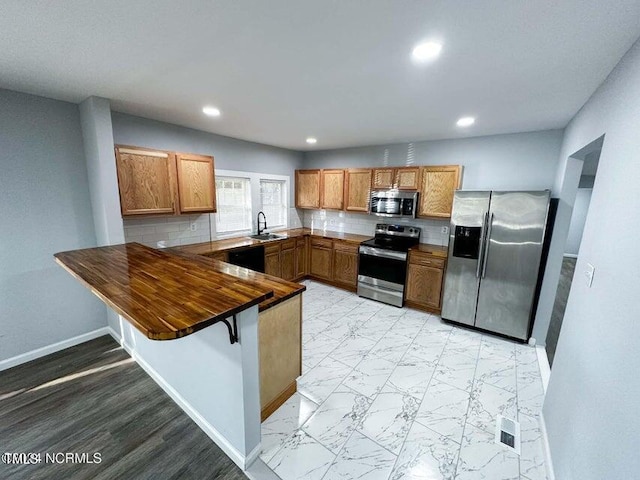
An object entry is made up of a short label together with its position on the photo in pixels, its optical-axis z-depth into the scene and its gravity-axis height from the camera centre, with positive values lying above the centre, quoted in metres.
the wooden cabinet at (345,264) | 4.38 -1.10
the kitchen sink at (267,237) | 4.25 -0.67
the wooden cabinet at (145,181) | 2.60 +0.13
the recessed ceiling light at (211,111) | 2.60 +0.86
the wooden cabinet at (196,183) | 3.06 +0.14
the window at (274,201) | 4.75 -0.07
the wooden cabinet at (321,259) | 4.66 -1.10
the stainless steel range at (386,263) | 3.84 -0.94
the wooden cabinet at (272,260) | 4.05 -0.99
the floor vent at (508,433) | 1.79 -1.63
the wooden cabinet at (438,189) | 3.59 +0.19
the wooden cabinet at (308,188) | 4.95 +0.20
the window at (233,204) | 4.05 -0.13
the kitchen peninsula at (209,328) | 1.19 -0.81
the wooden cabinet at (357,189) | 4.36 +0.19
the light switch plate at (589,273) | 1.48 -0.38
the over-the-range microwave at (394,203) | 3.91 -0.03
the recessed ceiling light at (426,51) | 1.39 +0.84
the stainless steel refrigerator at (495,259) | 2.82 -0.63
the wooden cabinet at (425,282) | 3.57 -1.12
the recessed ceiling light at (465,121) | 2.75 +0.89
